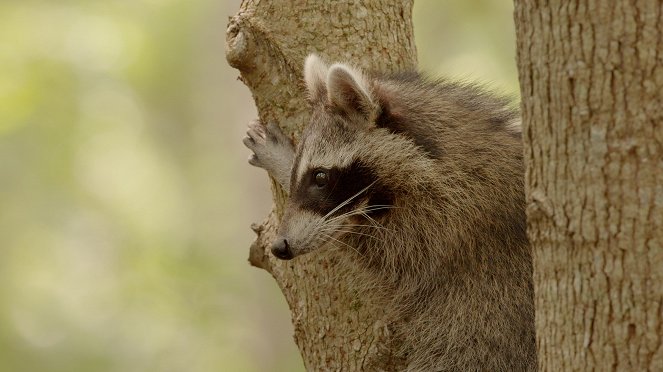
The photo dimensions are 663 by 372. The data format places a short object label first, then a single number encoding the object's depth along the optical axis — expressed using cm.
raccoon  737
